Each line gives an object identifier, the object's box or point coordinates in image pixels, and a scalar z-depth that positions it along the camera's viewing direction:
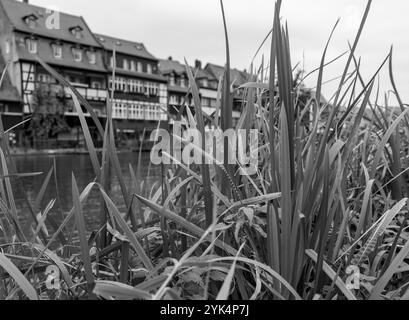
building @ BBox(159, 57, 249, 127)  41.62
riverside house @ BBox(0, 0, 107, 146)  28.80
